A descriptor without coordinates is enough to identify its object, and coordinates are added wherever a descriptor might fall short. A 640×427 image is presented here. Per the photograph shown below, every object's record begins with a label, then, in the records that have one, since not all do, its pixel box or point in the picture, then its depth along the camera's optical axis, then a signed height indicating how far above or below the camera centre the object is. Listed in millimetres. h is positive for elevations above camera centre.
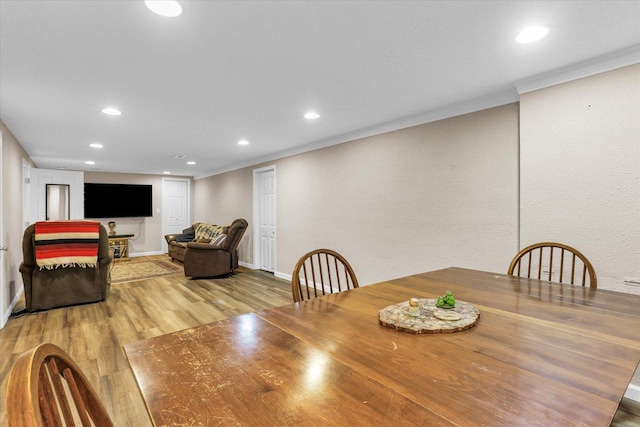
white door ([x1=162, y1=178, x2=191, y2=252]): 8602 +199
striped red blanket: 3584 -355
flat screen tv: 7578 +318
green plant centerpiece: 1287 -368
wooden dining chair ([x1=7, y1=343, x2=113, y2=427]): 434 -311
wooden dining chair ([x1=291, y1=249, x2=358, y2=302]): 1852 -812
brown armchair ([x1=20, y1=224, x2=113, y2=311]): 3611 -827
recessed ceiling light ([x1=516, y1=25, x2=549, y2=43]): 1774 +1033
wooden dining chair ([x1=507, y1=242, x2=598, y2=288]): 2230 -402
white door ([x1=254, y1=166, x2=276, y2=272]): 5830 -116
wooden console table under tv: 7541 -796
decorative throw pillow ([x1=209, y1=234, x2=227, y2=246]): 5620 -486
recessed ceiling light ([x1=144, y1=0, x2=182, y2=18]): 1511 +1014
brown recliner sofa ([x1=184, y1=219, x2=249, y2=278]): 5453 -766
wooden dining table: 657 -414
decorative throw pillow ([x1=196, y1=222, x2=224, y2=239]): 6675 -384
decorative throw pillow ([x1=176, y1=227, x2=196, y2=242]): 7461 -550
